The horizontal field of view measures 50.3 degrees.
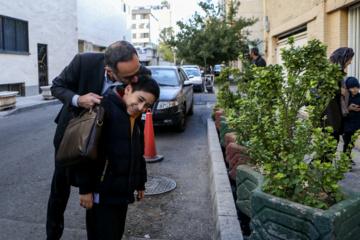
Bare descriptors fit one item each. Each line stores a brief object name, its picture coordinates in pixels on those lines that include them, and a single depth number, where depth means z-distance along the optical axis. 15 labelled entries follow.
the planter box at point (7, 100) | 13.86
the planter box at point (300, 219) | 2.57
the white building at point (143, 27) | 116.19
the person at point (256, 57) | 8.88
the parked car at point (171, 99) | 9.31
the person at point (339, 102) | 4.94
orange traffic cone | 7.09
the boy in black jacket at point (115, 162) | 2.55
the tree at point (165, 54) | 95.44
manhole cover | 5.35
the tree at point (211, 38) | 32.19
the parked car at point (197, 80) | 24.78
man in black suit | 2.53
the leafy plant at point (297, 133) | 2.83
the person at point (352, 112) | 5.36
